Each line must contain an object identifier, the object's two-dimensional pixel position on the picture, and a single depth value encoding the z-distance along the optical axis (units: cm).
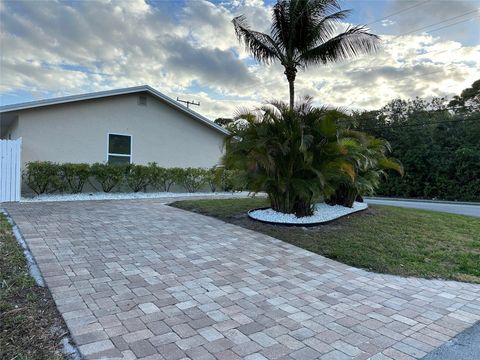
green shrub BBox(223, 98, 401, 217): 724
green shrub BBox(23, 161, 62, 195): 1077
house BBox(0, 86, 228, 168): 1180
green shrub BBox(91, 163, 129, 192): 1178
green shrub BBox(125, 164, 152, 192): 1249
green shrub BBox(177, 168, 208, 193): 1380
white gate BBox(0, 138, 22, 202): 962
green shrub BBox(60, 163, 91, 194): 1126
